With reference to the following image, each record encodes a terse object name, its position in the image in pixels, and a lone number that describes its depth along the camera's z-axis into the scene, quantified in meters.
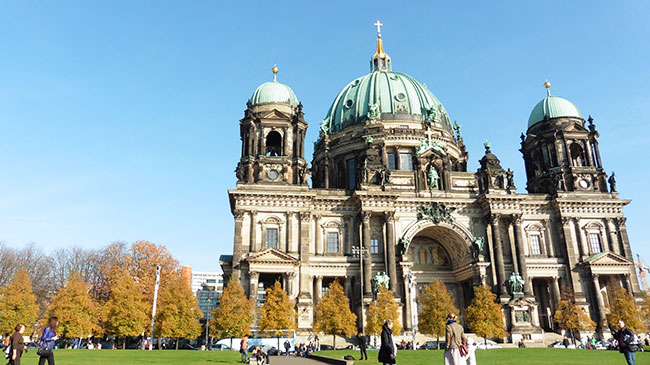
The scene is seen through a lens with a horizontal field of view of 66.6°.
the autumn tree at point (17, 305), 46.16
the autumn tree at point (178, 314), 44.38
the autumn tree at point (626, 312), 44.81
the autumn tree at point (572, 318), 45.69
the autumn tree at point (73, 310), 45.16
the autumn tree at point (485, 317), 43.50
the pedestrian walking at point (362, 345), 24.42
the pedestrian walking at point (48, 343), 12.77
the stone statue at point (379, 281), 46.09
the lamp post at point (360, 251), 44.01
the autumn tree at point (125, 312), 45.00
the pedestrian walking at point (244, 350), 24.56
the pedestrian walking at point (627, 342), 13.14
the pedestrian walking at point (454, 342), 11.31
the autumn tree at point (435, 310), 43.94
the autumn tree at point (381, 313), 42.19
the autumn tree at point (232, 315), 40.88
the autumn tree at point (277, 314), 41.44
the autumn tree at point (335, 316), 41.41
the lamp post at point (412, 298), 43.61
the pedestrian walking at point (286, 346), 37.34
